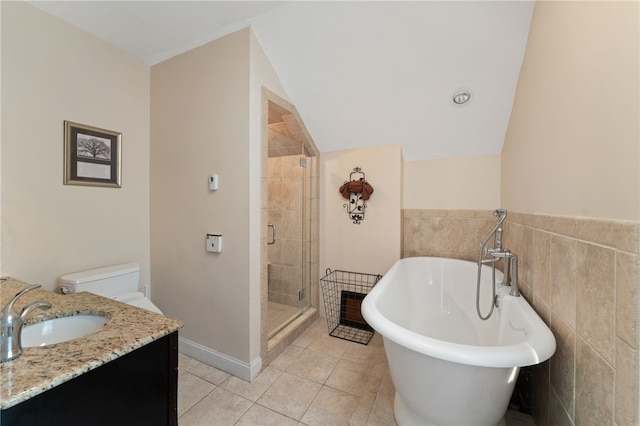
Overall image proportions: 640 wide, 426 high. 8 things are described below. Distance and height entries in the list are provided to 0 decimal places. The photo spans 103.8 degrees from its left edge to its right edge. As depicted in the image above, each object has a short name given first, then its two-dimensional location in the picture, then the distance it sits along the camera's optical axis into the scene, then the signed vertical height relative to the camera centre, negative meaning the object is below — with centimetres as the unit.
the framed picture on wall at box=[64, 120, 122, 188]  180 +40
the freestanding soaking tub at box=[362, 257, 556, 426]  91 -65
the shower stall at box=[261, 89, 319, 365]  250 -15
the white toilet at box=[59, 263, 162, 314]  170 -54
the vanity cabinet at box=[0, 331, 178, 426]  61 -53
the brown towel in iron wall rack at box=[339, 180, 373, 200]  249 +22
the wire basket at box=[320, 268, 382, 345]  253 -93
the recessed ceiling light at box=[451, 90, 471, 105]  194 +89
